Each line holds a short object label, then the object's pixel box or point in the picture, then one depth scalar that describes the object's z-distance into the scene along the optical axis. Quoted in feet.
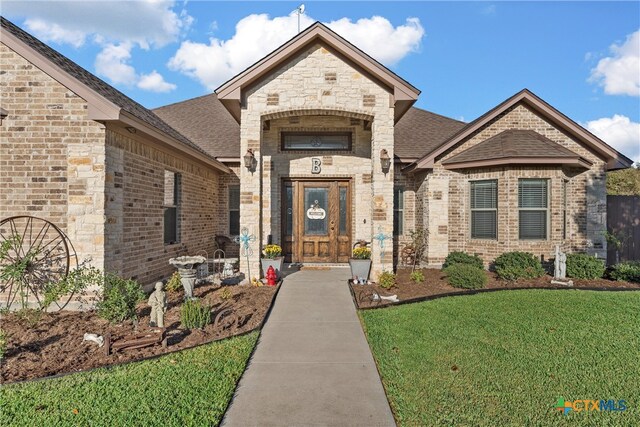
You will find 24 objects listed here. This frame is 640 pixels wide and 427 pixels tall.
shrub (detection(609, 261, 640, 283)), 29.17
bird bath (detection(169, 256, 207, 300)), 23.16
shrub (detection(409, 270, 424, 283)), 29.34
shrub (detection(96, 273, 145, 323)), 17.92
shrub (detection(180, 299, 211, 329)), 17.90
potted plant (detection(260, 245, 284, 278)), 29.35
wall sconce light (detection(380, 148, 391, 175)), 28.86
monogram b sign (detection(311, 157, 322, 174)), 36.70
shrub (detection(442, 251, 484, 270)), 32.94
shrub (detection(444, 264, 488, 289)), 26.90
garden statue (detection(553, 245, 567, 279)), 29.55
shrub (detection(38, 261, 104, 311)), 19.01
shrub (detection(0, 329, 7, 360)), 14.02
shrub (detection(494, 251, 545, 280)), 29.32
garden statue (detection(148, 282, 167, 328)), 17.35
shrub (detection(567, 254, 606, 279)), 29.66
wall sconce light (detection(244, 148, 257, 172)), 28.43
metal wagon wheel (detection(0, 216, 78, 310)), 20.88
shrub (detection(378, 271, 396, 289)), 26.89
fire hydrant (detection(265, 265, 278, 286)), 27.73
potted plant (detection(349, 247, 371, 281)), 29.14
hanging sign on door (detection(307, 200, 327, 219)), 36.96
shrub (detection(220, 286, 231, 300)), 23.71
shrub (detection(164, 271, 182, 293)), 25.63
